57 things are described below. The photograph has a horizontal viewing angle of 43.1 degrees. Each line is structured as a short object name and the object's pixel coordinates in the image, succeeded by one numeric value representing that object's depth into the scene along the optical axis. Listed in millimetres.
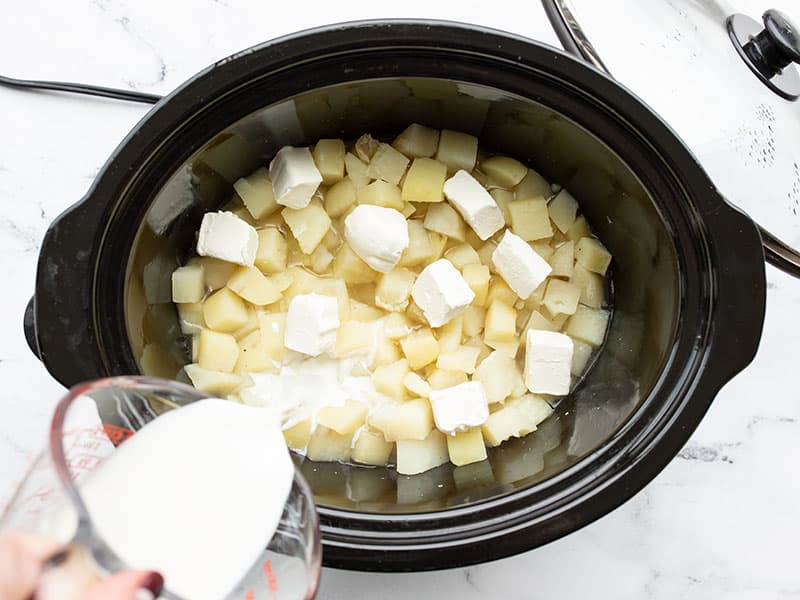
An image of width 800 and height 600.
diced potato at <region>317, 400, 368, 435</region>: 525
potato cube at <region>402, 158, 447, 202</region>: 542
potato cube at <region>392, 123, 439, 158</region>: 552
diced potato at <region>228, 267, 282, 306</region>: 535
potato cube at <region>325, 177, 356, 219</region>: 549
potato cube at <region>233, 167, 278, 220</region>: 546
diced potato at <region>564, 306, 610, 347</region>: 559
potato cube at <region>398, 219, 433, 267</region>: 548
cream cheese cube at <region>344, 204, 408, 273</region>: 522
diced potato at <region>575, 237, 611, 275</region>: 556
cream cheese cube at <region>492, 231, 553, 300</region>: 526
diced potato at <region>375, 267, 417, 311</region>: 543
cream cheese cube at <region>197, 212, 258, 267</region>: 525
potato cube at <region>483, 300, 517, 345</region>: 536
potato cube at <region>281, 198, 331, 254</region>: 541
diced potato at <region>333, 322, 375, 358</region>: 538
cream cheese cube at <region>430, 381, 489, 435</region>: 515
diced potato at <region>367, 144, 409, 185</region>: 549
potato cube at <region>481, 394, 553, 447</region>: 535
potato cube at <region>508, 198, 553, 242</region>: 546
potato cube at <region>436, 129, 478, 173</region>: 553
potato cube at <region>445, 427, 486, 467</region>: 528
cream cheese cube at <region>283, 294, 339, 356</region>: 519
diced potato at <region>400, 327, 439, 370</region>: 534
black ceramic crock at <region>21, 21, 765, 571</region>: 450
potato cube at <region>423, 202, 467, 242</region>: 546
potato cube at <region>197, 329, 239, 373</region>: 529
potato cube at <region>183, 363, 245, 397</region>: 525
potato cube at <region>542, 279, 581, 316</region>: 549
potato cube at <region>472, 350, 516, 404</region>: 538
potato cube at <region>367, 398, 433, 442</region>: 524
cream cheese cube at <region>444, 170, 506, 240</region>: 531
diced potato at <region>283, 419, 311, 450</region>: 531
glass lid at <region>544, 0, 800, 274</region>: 513
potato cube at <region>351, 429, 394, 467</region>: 536
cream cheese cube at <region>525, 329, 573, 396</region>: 529
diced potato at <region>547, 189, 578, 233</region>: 558
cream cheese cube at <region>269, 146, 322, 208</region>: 528
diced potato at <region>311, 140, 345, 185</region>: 546
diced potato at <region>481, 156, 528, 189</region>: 554
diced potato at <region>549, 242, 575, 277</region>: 554
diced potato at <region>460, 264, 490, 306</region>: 541
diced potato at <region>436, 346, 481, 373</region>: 538
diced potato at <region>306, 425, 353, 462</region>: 536
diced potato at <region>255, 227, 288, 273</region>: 540
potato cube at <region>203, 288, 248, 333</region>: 533
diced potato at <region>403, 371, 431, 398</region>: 529
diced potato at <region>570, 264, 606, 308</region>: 559
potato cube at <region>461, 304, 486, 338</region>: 548
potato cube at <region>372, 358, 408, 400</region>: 532
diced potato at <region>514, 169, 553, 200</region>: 562
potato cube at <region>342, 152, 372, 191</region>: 552
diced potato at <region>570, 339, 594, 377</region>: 561
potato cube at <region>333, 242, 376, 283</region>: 544
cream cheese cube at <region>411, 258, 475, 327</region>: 521
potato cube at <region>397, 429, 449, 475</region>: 530
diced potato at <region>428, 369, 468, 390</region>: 540
